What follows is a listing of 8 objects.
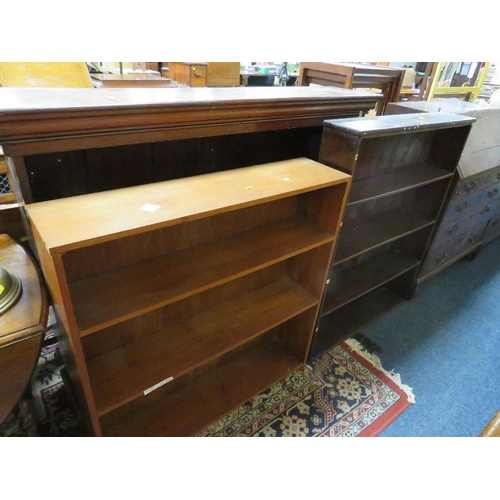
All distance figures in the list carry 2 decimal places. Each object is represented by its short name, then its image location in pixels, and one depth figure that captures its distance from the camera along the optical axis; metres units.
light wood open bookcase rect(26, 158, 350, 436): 0.93
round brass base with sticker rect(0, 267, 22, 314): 0.94
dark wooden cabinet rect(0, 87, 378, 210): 0.89
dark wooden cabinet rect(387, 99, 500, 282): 2.03
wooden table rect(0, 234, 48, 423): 0.86
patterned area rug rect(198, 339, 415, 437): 1.56
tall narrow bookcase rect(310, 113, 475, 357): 1.38
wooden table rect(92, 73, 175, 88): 2.67
